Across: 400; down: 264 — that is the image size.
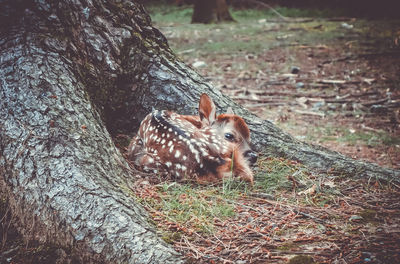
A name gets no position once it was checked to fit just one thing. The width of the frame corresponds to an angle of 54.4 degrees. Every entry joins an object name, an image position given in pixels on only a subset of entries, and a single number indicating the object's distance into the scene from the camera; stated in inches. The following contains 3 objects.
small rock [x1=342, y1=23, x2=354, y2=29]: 473.0
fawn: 123.9
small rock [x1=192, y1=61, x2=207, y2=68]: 339.5
